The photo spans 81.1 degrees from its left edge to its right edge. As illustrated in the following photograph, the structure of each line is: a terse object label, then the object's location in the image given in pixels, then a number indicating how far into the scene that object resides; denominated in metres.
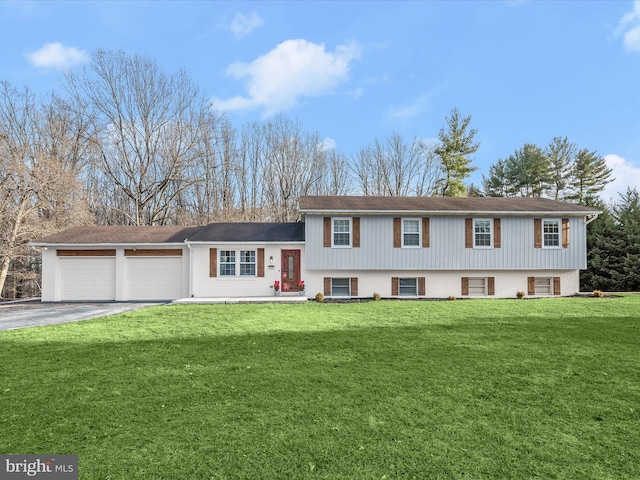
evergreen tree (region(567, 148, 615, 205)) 32.81
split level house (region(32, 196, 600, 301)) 16.83
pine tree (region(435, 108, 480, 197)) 31.44
